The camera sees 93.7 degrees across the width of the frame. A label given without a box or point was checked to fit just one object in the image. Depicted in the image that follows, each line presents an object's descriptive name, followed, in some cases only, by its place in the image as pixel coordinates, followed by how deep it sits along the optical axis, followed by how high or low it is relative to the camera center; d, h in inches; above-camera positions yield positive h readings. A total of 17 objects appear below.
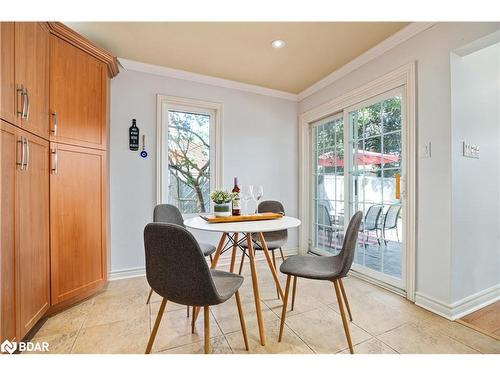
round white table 55.6 -9.8
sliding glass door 88.1 +2.6
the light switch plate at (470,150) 71.1 +11.6
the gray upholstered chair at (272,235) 84.3 -18.8
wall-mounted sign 100.7 +22.0
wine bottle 74.0 -5.6
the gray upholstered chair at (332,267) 54.8 -20.6
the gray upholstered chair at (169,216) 79.8 -10.2
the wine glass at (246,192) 76.1 -1.5
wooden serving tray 66.1 -8.9
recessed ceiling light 85.8 +53.8
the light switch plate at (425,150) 74.0 +11.9
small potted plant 72.4 -4.2
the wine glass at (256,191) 75.8 -1.1
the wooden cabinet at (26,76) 50.1 +27.1
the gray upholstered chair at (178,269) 41.4 -15.0
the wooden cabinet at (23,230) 50.1 -10.5
